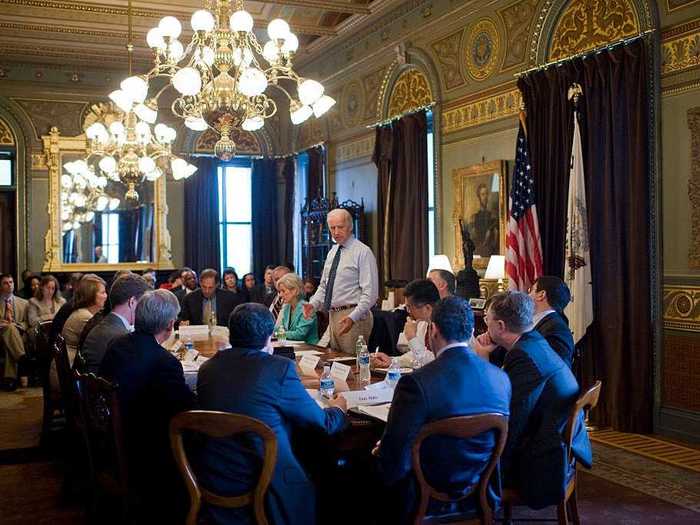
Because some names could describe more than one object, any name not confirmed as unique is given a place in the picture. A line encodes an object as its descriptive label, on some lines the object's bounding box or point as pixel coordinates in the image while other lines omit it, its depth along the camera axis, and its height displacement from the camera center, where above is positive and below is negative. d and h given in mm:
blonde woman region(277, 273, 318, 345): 6035 -421
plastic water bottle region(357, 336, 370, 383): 4043 -542
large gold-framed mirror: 12117 +661
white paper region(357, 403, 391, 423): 3248 -642
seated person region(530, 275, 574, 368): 4137 -302
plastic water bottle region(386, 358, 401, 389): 3851 -582
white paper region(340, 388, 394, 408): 3490 -621
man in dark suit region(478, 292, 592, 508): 3189 -680
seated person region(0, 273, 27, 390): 8805 -739
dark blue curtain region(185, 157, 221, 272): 12789 +766
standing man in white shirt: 5840 -182
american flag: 6848 +258
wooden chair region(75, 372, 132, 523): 3188 -757
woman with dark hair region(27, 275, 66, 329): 9266 -459
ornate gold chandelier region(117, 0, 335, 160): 5527 +1351
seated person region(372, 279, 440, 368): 4336 -307
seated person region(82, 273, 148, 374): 4188 -317
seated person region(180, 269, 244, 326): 8016 -404
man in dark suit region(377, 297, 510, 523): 2703 -537
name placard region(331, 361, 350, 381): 3832 -548
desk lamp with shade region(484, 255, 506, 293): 7352 -67
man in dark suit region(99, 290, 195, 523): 3291 -586
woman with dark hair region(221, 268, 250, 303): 10750 -250
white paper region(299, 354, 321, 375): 4344 -573
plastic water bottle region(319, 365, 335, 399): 3660 -602
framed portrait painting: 7715 +539
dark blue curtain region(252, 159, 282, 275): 13195 +783
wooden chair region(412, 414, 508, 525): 2607 -635
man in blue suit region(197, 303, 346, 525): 2773 -539
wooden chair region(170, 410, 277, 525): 2621 -645
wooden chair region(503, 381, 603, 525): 3104 -823
